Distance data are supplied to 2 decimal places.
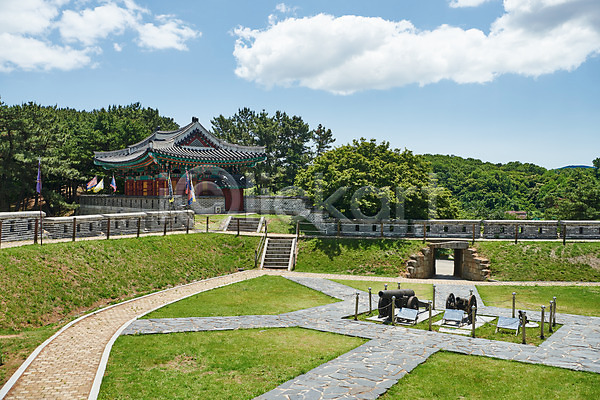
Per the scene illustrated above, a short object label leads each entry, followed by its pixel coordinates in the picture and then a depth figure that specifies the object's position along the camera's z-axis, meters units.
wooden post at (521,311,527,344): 11.62
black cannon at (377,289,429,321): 14.41
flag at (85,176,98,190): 28.83
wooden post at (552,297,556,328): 13.40
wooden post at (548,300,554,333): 12.74
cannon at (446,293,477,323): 14.37
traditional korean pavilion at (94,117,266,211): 34.88
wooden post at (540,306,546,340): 12.16
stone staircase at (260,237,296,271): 24.31
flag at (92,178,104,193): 28.22
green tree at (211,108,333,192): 52.54
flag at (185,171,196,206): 29.12
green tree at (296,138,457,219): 27.89
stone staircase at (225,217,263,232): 29.85
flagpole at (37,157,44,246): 18.08
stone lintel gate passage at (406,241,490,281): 23.39
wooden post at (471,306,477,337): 12.44
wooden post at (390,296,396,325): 13.74
